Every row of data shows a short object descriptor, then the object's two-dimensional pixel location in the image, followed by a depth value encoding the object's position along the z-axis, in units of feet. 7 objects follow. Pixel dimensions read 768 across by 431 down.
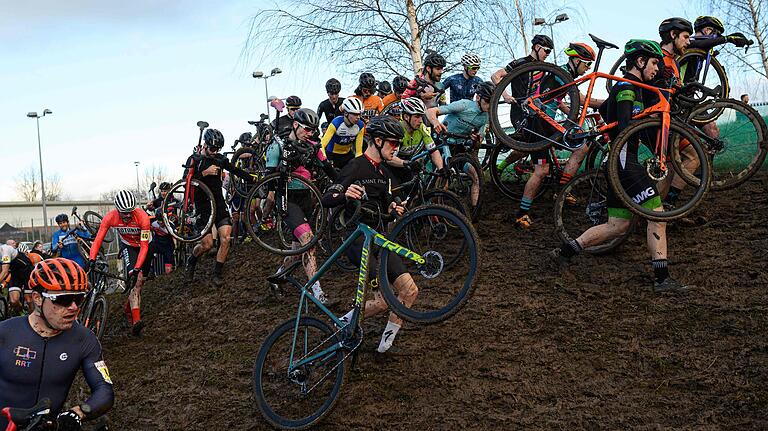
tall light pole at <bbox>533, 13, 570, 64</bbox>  51.47
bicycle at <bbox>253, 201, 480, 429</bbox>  17.12
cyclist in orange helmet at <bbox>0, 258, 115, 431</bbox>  13.48
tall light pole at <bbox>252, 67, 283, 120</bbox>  71.35
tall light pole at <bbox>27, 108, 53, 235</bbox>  127.44
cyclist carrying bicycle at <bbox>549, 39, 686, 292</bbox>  20.92
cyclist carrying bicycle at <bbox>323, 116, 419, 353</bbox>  18.58
